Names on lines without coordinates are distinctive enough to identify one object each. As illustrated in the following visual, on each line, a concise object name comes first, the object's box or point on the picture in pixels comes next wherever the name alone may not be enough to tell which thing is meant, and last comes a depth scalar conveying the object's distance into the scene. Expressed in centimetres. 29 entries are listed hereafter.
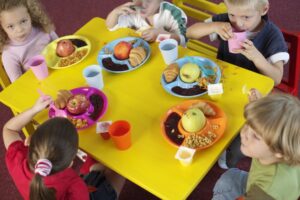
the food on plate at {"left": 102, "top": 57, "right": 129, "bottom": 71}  179
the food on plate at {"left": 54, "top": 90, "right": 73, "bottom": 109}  163
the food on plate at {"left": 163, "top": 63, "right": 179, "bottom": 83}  167
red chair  178
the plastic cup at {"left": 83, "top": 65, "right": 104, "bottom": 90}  169
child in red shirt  130
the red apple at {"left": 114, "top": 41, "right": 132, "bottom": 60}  182
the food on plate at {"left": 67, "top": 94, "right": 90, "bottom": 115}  161
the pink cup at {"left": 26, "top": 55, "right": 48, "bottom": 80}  177
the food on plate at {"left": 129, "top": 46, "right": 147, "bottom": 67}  178
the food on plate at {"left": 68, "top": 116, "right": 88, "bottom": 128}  157
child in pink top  202
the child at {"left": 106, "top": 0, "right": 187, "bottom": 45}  204
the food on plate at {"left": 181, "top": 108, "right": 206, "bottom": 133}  146
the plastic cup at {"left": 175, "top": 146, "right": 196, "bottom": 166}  137
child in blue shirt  172
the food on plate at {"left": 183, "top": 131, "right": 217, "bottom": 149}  143
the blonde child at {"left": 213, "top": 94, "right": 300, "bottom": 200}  125
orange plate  146
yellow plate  186
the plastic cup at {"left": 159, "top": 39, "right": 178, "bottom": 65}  172
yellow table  137
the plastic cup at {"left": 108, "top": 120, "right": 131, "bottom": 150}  143
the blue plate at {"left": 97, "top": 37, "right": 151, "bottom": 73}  179
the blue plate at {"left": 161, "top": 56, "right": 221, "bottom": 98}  164
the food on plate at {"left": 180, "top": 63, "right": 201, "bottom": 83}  165
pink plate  159
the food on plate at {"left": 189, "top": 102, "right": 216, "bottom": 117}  151
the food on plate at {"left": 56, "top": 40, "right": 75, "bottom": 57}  189
